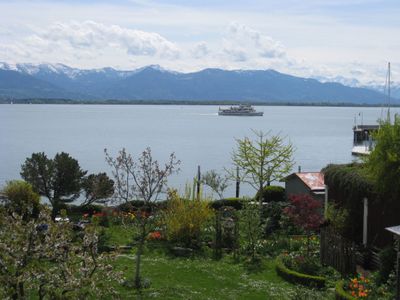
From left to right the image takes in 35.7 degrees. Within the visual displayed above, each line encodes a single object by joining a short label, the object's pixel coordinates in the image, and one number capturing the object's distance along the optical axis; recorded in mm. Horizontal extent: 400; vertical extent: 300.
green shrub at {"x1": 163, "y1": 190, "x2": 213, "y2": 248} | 22219
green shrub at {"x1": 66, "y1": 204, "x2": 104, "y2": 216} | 30094
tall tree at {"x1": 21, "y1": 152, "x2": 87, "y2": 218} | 29188
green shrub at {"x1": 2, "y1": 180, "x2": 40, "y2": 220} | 25828
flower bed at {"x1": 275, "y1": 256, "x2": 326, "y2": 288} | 16938
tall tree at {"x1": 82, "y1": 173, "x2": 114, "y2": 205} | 29406
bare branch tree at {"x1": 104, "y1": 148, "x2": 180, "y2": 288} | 17891
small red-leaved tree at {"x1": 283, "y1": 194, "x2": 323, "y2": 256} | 19453
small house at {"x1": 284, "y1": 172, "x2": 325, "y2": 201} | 28731
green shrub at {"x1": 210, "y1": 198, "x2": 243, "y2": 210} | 31656
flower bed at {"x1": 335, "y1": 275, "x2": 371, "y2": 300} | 13898
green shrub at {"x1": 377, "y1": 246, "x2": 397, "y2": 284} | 16500
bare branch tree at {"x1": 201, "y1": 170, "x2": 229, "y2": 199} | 40094
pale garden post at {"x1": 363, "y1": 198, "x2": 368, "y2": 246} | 20672
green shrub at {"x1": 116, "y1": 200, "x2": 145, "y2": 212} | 29188
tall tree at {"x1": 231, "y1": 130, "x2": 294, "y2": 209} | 32594
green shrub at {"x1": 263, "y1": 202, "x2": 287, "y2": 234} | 24834
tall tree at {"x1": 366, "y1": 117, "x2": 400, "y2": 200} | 18406
